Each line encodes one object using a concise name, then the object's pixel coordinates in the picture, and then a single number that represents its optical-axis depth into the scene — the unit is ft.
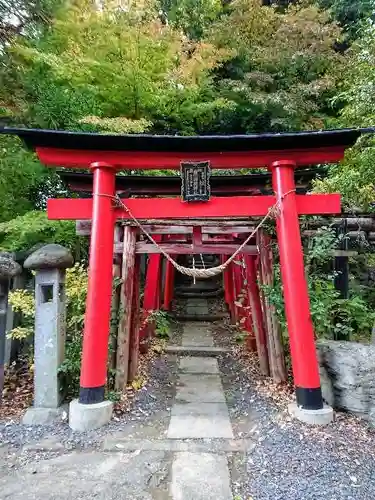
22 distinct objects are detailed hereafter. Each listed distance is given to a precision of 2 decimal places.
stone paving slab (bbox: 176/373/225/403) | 15.21
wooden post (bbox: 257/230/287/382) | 15.39
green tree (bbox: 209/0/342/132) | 33.45
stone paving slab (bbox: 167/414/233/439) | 11.75
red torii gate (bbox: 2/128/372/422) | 12.46
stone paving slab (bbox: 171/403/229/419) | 13.59
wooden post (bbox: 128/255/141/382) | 16.03
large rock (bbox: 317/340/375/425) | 12.07
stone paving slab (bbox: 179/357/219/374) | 19.31
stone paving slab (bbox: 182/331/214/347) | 24.58
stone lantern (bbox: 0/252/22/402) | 13.43
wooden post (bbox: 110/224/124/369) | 14.89
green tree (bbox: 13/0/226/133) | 22.33
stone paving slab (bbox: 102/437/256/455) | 10.81
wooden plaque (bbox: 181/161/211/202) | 13.47
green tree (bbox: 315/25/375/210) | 19.51
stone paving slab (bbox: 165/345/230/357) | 22.31
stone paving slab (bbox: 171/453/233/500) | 8.68
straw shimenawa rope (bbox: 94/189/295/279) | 12.98
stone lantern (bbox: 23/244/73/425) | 13.12
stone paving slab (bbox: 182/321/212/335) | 28.71
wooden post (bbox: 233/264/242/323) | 26.66
